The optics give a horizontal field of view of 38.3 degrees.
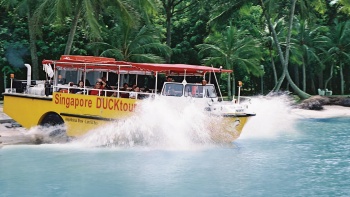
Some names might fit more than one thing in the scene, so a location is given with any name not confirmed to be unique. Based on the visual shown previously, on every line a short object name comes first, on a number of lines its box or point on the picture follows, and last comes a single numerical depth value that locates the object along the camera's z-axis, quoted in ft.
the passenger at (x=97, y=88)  55.47
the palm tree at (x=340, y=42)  140.67
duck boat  51.29
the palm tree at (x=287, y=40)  117.70
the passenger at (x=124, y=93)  54.95
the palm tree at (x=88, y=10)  73.77
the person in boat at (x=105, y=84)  56.01
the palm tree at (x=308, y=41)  139.13
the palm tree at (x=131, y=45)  106.42
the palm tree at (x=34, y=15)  77.69
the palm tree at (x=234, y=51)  122.62
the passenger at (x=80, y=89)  56.29
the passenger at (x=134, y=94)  53.26
